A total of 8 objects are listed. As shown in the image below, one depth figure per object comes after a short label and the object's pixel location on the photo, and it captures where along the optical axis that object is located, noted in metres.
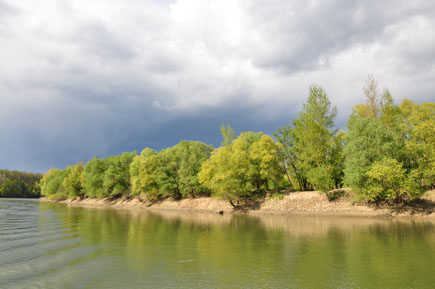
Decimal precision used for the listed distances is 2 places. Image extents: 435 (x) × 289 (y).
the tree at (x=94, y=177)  112.00
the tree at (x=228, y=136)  84.06
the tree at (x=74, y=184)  130.36
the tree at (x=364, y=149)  49.06
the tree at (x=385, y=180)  45.75
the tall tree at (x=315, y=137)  60.56
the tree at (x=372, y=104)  65.43
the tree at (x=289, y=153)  71.50
